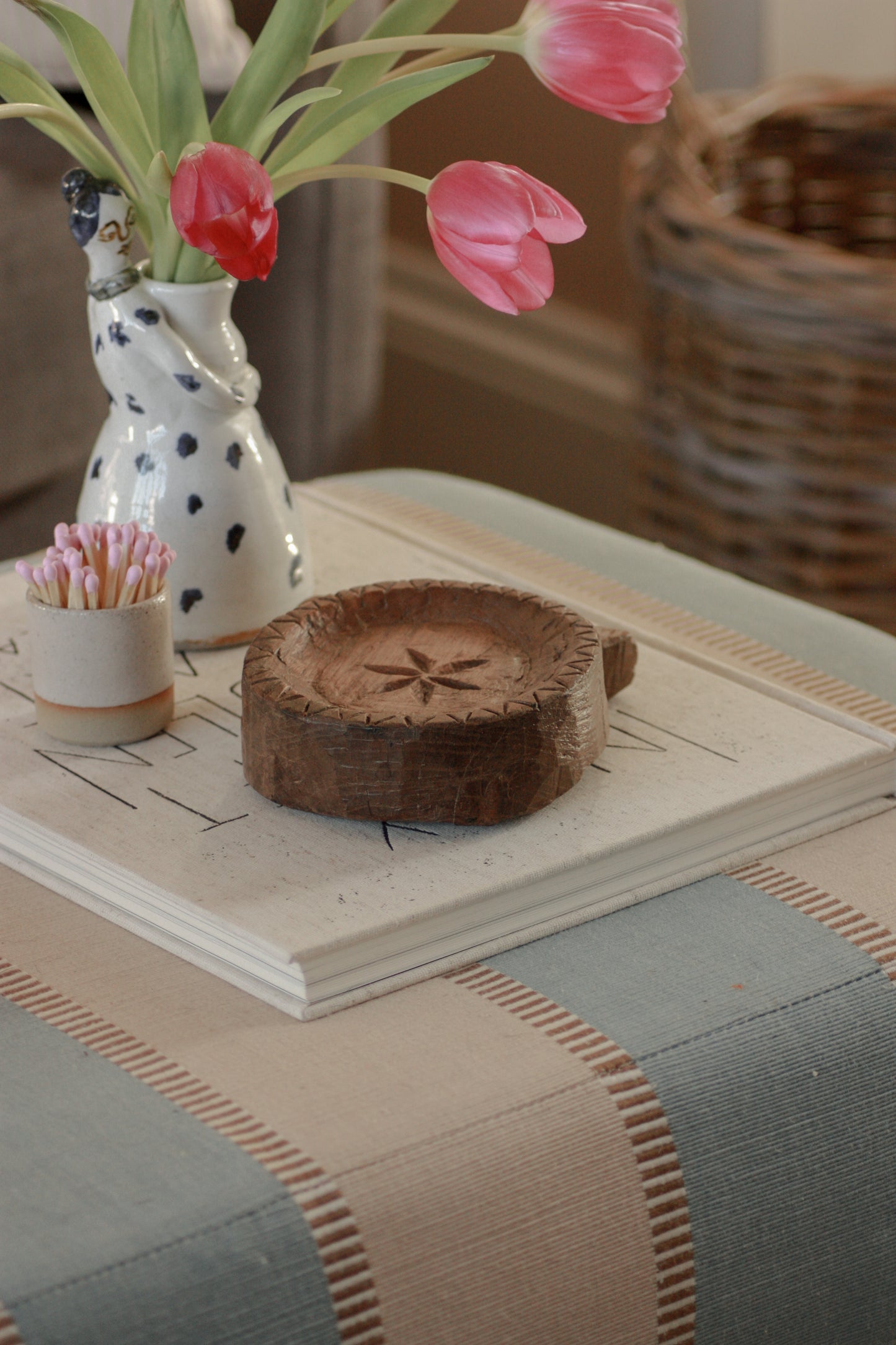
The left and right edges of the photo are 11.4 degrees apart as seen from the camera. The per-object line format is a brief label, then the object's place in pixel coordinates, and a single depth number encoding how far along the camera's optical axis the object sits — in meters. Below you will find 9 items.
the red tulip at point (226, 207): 1.65
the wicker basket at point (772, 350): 2.61
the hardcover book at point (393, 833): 1.62
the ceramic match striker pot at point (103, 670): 1.71
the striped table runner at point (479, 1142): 1.52
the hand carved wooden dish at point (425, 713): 1.65
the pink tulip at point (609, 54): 1.67
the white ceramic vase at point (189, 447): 1.77
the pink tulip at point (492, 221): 1.67
